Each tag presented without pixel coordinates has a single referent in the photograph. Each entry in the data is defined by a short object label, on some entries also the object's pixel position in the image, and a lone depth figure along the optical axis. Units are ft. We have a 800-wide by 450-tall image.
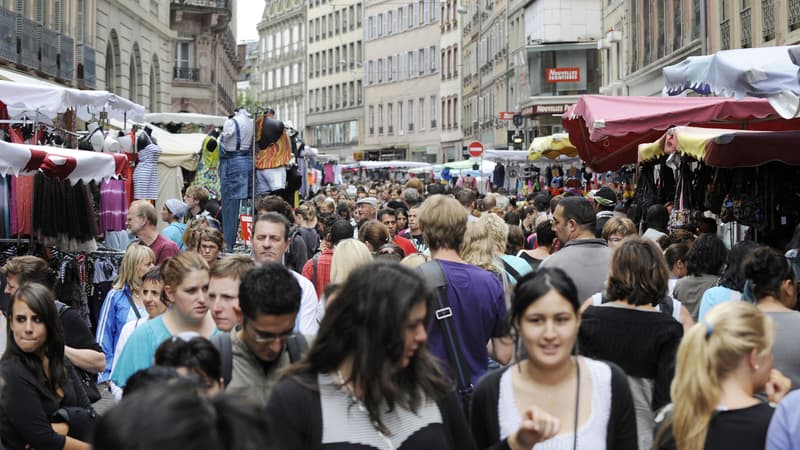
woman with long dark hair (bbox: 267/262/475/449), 12.30
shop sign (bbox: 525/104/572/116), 178.81
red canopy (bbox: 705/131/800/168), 37.78
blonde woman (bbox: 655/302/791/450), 14.32
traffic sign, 105.10
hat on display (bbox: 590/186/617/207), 58.34
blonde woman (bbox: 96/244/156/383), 28.32
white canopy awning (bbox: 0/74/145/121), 41.39
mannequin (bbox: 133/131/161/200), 55.98
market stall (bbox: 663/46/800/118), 29.53
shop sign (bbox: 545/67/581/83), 177.58
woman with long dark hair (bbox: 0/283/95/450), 19.02
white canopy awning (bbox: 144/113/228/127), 68.85
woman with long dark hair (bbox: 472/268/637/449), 14.21
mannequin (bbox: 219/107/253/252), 43.14
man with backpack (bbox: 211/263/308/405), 14.83
